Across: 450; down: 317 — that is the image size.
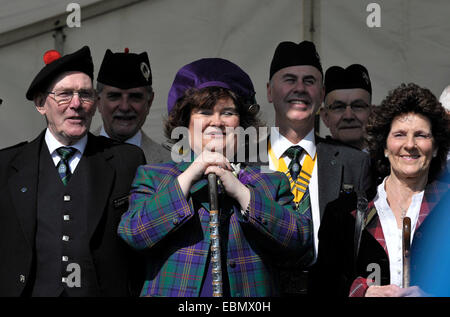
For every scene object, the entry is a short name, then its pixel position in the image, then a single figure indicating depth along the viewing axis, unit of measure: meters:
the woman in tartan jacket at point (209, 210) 6.18
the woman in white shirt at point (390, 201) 6.57
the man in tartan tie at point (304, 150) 7.39
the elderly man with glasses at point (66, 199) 6.46
